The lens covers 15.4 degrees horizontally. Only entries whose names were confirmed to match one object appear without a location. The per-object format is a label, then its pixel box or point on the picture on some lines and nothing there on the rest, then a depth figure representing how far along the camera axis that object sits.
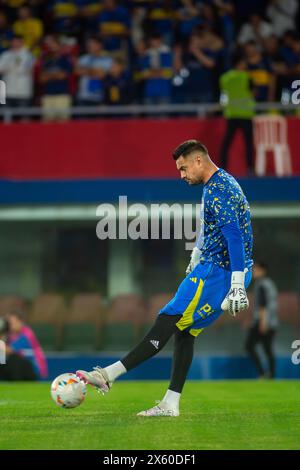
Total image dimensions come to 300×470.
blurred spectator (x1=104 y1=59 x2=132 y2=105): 22.02
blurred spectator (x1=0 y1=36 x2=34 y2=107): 22.27
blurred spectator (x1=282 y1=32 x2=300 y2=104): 21.77
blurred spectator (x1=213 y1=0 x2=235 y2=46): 22.70
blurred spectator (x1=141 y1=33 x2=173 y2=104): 21.77
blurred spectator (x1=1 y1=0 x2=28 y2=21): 24.55
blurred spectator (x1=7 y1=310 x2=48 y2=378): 20.06
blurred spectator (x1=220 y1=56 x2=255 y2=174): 20.38
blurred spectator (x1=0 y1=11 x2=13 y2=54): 23.55
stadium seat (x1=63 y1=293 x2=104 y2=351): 23.16
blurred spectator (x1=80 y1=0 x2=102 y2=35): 23.80
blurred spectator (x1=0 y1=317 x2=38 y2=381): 19.19
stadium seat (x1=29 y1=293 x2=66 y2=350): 23.30
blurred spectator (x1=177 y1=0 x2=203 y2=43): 22.89
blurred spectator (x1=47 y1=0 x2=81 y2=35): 23.86
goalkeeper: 9.73
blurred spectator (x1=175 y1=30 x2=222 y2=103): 21.66
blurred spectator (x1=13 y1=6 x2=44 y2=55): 23.73
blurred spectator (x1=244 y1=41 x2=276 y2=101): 21.67
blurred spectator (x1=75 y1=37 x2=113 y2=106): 22.27
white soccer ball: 9.74
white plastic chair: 22.02
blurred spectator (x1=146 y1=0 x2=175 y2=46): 23.09
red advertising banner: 22.50
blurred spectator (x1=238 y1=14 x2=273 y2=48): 22.59
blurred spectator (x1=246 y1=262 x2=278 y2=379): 20.61
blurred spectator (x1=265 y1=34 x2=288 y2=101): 21.73
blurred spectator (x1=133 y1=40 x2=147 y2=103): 22.09
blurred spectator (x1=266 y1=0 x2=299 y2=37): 23.12
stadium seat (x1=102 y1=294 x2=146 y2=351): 23.03
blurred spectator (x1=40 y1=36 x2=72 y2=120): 22.33
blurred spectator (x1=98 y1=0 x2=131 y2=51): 22.98
